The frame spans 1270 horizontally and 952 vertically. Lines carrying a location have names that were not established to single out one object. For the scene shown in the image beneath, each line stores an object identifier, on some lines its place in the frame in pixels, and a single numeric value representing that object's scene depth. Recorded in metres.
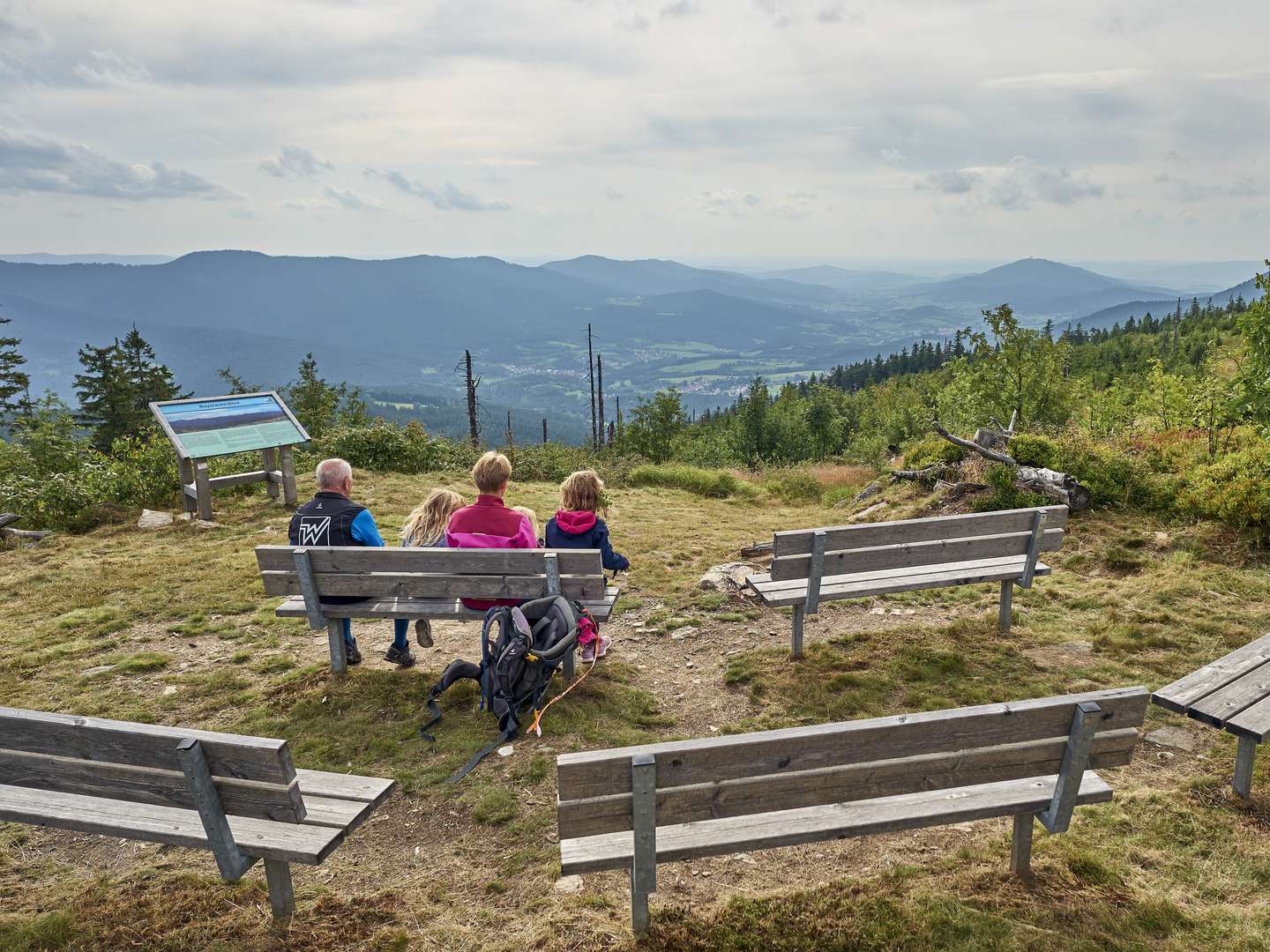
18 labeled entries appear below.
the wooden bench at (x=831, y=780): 2.72
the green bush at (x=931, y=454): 12.41
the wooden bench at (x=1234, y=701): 3.84
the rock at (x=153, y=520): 10.86
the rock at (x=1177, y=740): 4.62
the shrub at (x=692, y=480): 18.34
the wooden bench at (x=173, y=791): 2.79
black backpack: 4.82
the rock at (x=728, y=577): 7.99
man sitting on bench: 5.72
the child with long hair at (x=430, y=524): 6.11
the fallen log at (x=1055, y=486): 9.68
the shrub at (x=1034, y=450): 10.38
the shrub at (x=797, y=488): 18.23
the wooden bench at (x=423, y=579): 5.11
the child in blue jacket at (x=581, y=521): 5.73
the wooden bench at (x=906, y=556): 5.67
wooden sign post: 10.69
